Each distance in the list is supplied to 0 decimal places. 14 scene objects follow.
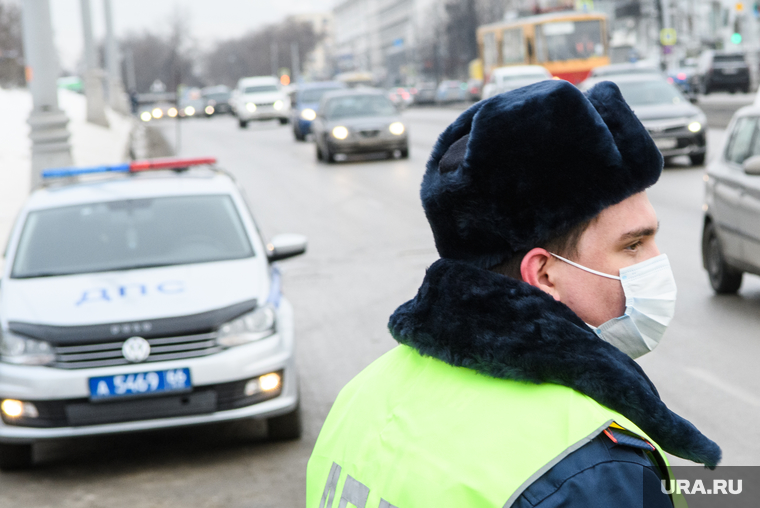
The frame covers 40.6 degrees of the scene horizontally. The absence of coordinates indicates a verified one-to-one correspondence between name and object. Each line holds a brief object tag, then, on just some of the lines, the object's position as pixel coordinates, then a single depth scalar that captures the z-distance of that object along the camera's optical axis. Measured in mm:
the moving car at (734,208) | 8430
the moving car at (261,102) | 43188
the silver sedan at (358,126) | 24641
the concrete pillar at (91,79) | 28194
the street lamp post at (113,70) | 36062
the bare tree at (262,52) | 170125
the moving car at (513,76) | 29250
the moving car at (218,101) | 61969
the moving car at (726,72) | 46250
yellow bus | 35000
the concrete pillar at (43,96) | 12000
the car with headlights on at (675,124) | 19312
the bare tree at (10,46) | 52781
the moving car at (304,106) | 32906
